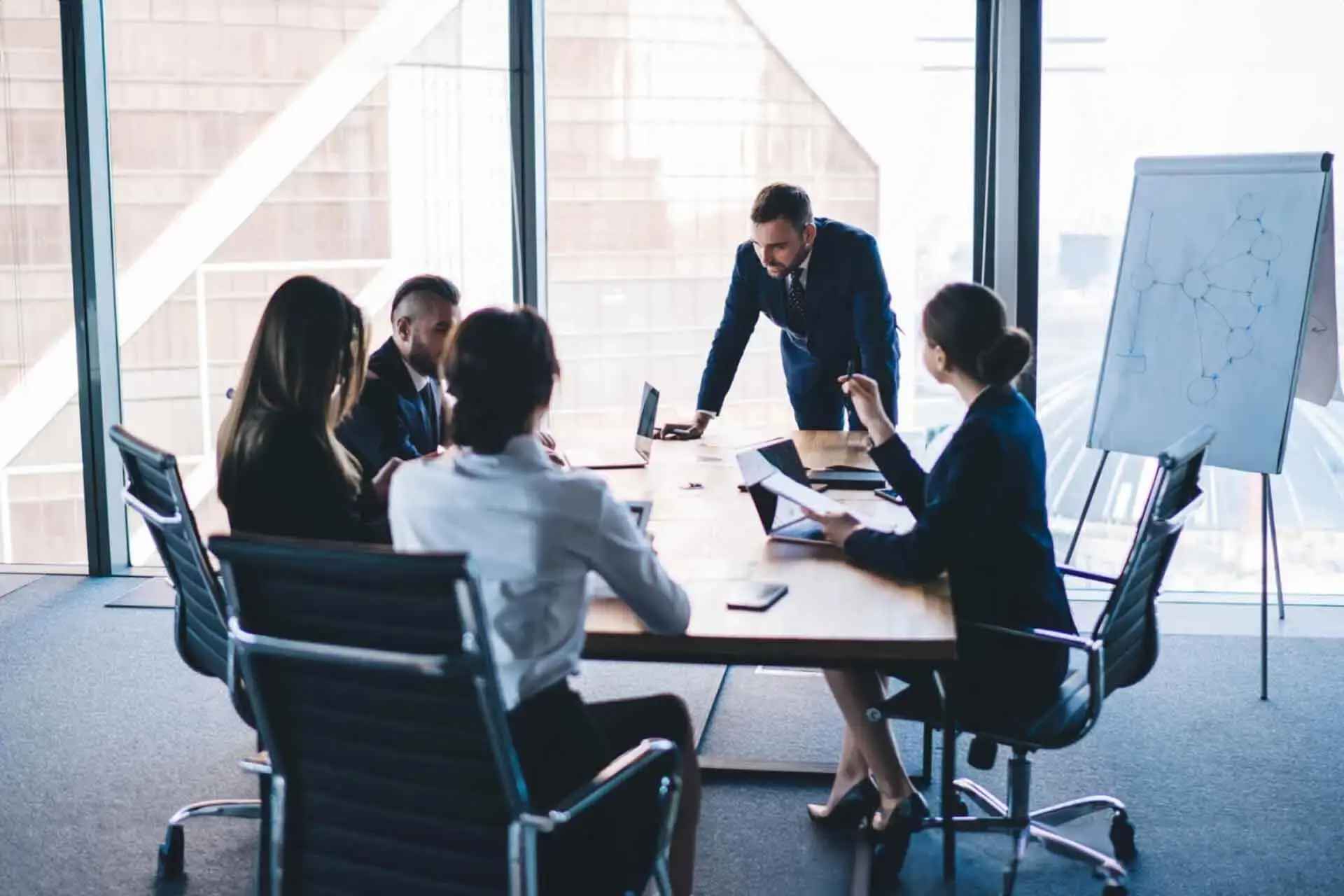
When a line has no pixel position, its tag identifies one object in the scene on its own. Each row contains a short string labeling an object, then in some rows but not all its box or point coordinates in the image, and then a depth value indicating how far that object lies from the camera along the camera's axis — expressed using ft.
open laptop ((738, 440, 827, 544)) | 9.34
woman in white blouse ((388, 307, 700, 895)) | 6.62
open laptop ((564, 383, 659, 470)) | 12.49
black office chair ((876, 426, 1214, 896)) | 8.70
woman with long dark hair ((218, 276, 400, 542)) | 8.39
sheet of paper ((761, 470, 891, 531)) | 9.11
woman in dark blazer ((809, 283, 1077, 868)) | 8.73
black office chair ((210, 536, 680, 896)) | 5.65
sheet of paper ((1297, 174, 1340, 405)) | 14.02
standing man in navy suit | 13.65
